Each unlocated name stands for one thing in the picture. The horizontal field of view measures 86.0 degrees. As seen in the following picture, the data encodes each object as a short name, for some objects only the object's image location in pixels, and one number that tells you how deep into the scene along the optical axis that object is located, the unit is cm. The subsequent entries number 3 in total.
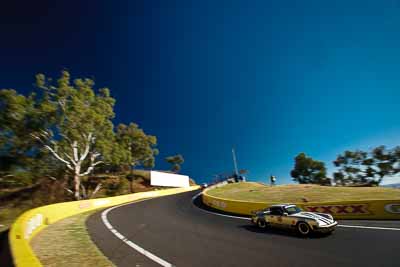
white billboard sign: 4537
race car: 884
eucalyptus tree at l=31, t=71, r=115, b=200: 2989
